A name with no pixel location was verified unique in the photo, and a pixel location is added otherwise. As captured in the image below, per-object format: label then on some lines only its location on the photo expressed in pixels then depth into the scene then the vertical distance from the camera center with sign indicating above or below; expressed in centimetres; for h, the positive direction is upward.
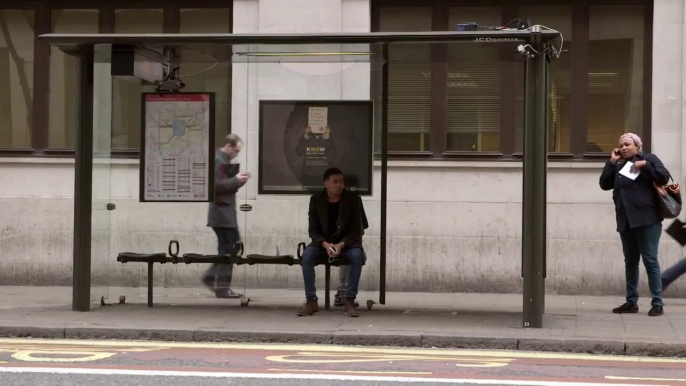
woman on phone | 1074 -15
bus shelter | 962 +75
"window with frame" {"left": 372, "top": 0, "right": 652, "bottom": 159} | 1327 +117
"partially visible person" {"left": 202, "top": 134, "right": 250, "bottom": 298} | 1153 -37
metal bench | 1129 -84
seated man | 1062 -52
